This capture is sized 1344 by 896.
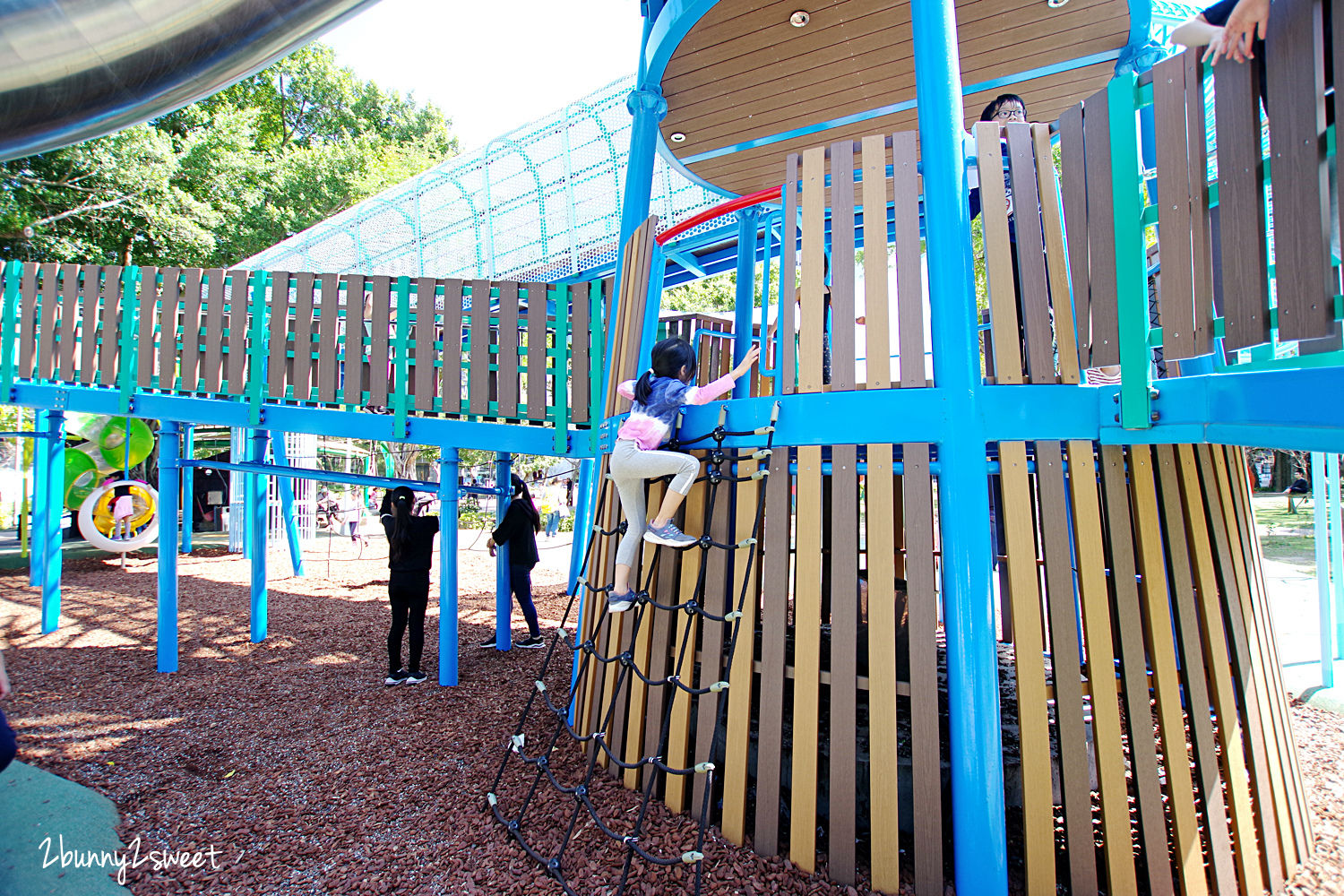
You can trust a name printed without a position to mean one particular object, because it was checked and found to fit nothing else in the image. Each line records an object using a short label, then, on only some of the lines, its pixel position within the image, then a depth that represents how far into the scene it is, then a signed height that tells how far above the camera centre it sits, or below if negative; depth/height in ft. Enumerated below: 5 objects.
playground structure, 7.58 -0.56
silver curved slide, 8.00 +5.27
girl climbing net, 10.89 +0.76
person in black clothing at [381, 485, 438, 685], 18.53 -2.57
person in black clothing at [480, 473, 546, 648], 21.15 -2.01
